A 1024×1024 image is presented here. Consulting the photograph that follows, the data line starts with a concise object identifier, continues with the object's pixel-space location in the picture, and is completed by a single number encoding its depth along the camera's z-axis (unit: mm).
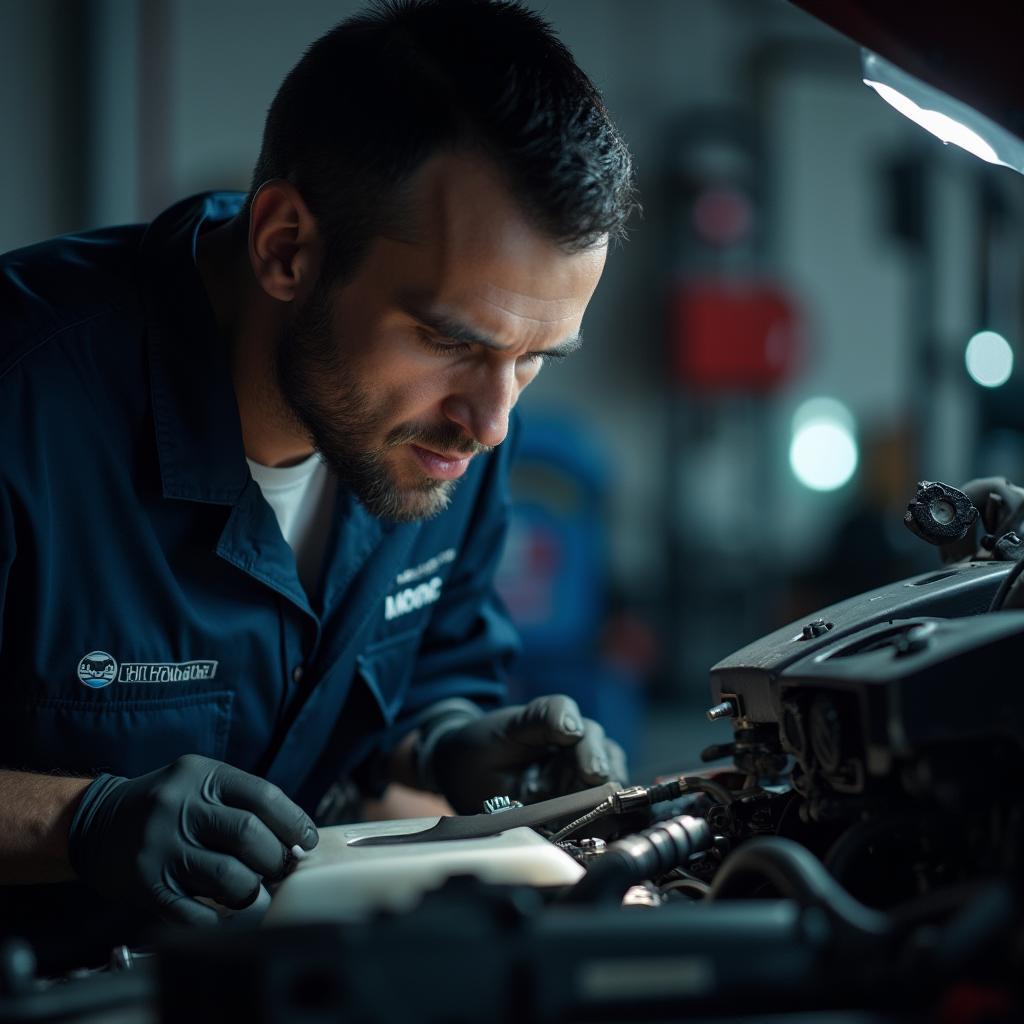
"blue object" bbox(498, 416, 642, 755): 3789
